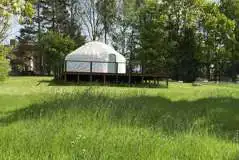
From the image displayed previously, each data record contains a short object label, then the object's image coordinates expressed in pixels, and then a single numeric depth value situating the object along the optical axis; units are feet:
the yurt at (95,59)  73.81
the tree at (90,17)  133.74
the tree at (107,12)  128.33
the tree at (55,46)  119.13
